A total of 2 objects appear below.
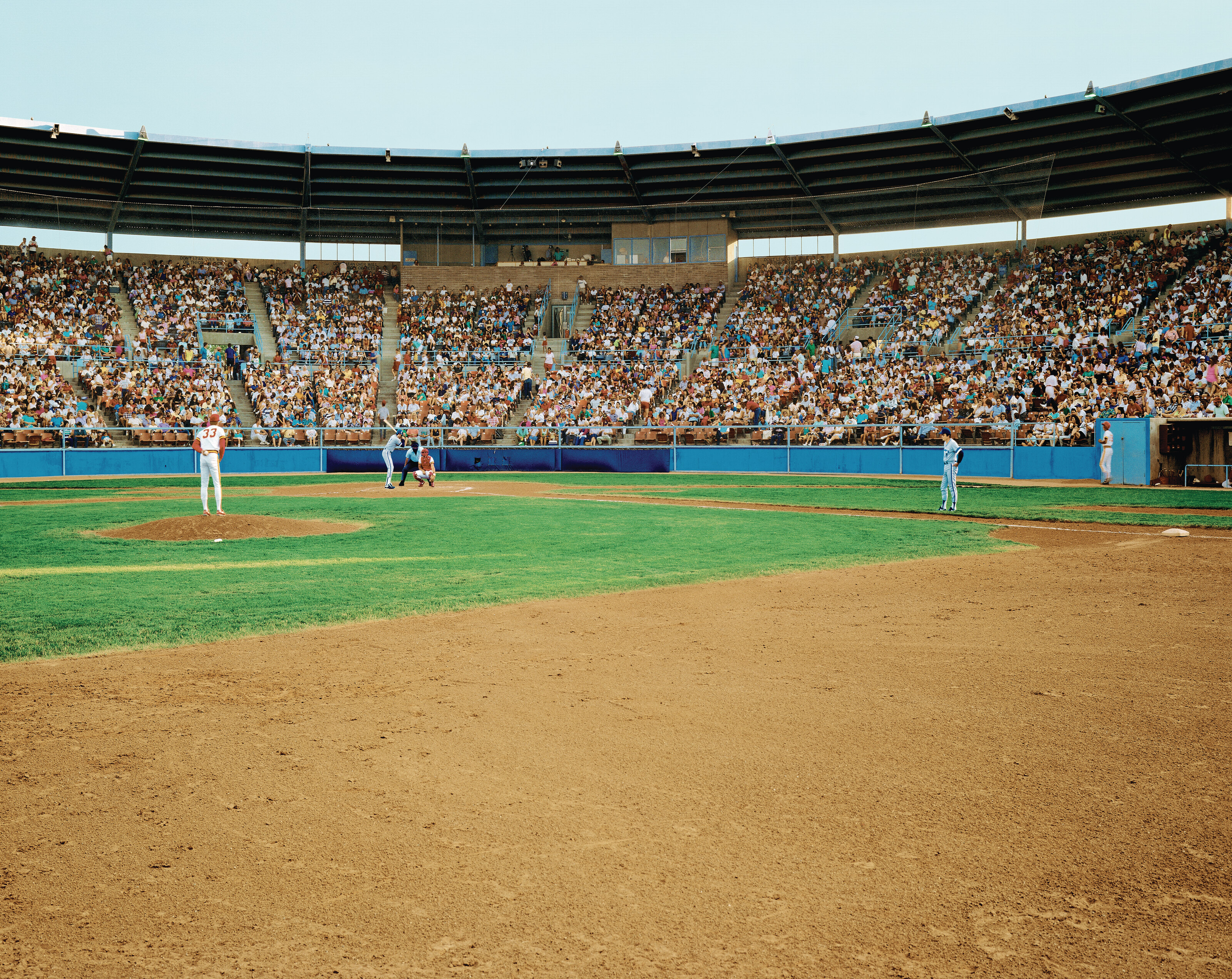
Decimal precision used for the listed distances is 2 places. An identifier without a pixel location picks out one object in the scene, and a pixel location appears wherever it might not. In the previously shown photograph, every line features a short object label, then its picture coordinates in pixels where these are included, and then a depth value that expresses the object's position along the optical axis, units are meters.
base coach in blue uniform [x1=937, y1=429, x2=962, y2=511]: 17.55
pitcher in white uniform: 15.01
